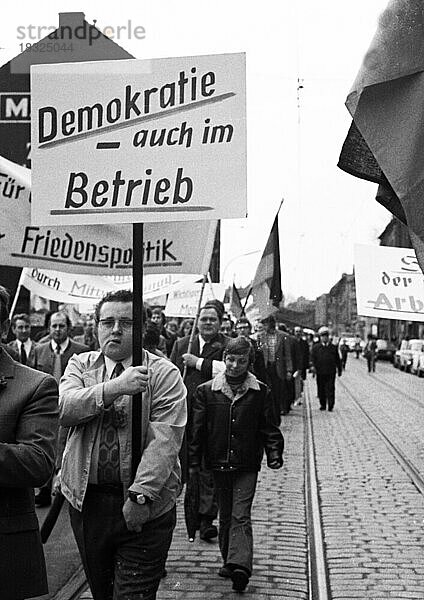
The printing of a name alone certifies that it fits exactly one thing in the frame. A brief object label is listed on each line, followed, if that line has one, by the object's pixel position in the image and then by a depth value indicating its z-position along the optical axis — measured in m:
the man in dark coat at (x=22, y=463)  3.50
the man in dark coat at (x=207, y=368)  7.99
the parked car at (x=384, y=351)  63.16
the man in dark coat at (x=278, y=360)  16.04
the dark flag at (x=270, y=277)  11.16
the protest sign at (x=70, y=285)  11.26
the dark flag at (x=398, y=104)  3.15
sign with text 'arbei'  9.27
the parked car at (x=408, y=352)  45.11
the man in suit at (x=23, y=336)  11.22
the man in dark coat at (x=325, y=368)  21.44
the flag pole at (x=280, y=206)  10.92
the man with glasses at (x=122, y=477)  4.23
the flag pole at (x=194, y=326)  8.54
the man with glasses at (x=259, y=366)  11.48
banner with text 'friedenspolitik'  8.03
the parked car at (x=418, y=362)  42.19
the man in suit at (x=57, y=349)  10.05
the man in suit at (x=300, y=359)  22.97
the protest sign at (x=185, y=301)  19.82
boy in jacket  6.82
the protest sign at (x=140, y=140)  4.55
